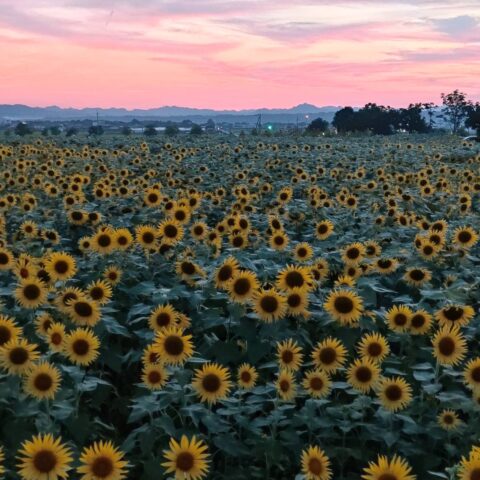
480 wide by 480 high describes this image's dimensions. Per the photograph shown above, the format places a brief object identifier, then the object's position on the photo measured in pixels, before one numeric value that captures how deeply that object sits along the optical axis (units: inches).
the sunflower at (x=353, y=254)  265.9
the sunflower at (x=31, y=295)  199.2
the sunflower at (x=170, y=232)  275.2
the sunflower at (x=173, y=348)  167.5
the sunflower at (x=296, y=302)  192.1
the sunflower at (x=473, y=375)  162.6
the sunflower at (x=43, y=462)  123.1
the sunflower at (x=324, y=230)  322.3
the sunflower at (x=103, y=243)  258.4
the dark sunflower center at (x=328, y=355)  172.9
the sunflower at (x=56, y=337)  170.9
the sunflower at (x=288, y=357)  171.8
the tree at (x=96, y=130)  2203.5
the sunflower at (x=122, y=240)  256.2
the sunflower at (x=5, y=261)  246.8
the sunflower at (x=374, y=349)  172.9
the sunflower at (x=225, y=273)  211.0
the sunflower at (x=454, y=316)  192.1
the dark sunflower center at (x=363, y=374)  165.0
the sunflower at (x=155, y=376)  164.1
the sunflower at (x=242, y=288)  195.5
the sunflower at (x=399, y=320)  197.9
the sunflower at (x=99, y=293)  209.3
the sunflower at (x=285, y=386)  161.9
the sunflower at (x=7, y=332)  165.9
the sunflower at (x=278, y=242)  277.9
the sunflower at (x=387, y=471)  122.0
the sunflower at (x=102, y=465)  124.9
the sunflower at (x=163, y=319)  189.0
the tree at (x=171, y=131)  1868.8
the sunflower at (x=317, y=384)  166.2
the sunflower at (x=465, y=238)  289.9
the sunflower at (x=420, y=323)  195.3
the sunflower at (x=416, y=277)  247.4
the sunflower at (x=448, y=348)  175.3
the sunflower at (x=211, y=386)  157.9
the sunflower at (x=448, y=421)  158.2
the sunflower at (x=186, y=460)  131.7
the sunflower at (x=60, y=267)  221.5
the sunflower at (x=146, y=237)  264.5
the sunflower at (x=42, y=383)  150.6
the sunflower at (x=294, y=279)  199.5
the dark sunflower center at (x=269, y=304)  189.2
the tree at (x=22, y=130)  1776.1
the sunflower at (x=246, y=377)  167.5
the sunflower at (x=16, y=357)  155.3
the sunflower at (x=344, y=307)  196.2
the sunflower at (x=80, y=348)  172.2
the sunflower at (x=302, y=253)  263.0
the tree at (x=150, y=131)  1933.2
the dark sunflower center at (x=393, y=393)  161.2
